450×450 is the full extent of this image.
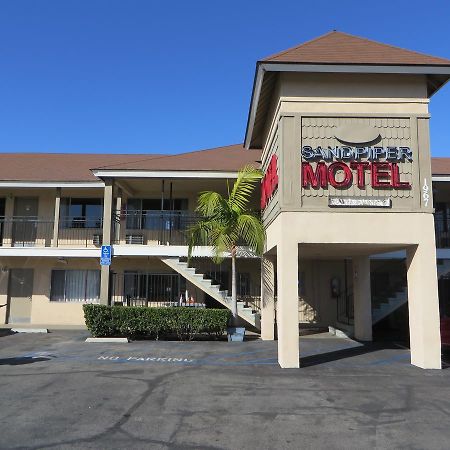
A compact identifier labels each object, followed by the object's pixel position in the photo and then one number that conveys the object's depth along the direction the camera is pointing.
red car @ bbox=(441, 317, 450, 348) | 11.75
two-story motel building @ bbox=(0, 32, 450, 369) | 10.95
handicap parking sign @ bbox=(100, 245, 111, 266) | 16.52
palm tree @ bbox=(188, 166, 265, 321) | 14.61
